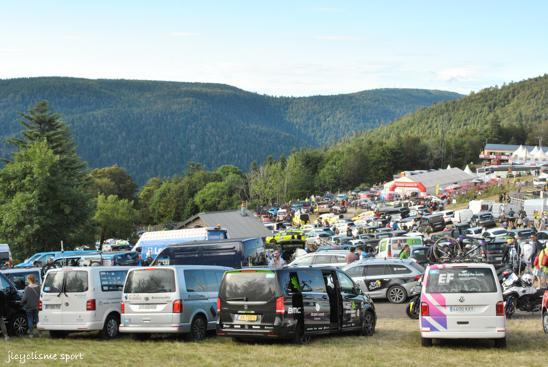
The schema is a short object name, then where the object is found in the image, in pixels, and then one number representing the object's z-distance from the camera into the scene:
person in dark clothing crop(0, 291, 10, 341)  16.57
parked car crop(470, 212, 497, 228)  61.66
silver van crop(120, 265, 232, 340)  15.70
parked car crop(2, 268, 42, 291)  20.87
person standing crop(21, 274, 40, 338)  17.67
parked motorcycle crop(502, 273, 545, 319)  19.45
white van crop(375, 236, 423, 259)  38.64
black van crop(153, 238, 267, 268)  33.00
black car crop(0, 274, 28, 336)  17.77
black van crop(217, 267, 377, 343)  14.70
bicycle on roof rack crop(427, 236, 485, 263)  26.31
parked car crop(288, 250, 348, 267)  29.95
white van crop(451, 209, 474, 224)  68.06
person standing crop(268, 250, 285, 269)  28.85
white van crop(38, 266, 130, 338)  16.52
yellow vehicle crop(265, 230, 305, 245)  52.56
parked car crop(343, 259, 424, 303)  24.17
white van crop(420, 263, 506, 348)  14.08
